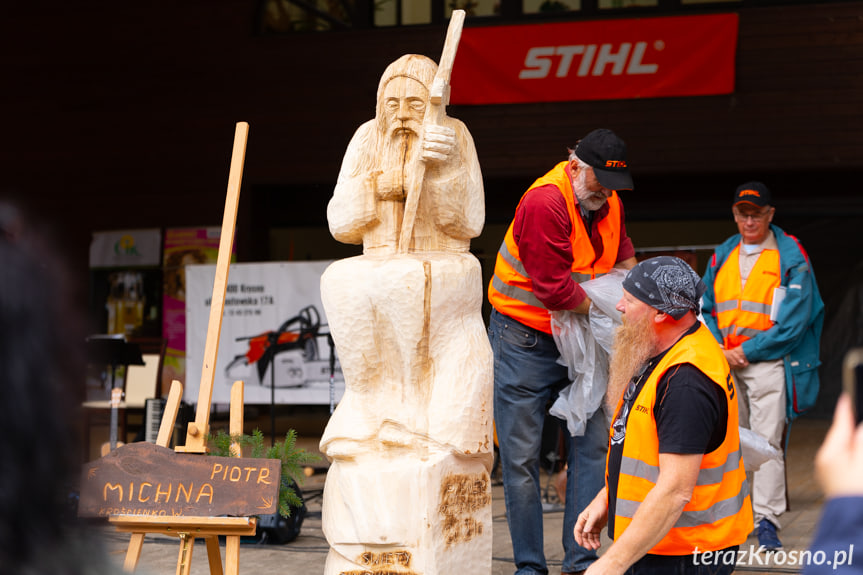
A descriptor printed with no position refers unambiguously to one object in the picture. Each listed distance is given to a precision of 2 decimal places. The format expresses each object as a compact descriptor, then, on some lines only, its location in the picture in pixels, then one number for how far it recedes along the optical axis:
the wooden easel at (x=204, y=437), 5.84
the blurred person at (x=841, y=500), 1.85
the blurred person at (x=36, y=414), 1.66
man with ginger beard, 4.36
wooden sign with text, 5.86
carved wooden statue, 5.86
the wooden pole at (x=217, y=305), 6.32
